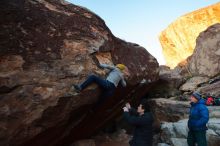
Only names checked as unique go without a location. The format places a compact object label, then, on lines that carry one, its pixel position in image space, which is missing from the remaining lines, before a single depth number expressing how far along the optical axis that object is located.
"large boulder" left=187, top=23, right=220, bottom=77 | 8.49
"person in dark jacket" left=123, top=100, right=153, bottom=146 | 2.92
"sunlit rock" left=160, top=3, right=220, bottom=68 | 19.68
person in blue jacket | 4.19
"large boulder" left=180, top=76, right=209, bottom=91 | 8.00
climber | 4.24
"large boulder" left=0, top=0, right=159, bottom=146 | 3.65
